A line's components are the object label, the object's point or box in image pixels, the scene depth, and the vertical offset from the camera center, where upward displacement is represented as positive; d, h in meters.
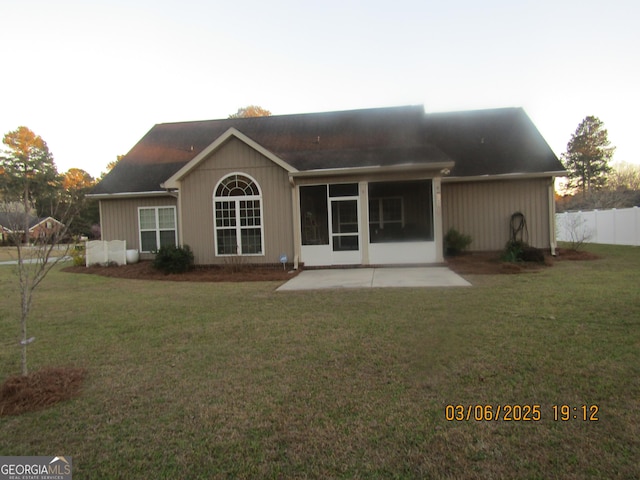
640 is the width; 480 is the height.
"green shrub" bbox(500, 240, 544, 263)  11.52 -1.02
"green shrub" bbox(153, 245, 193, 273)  12.04 -0.84
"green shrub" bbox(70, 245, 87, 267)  15.21 -0.86
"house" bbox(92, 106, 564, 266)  12.12 +1.27
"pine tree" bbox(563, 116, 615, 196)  43.06 +6.90
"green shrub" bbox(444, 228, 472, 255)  13.36 -0.68
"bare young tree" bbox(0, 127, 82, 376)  3.73 +0.07
